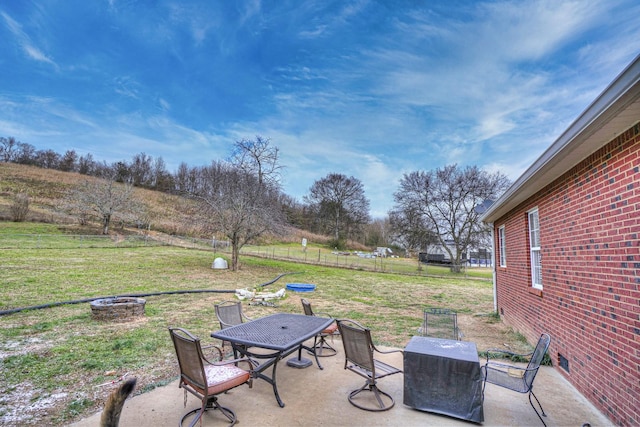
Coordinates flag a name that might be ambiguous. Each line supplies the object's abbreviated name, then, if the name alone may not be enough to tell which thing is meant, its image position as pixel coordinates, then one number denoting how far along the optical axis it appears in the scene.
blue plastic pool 11.85
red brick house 2.60
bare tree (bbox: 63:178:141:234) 27.03
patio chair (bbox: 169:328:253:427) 2.70
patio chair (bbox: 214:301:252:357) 4.79
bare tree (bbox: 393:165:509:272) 24.02
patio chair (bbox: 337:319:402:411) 3.28
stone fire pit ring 6.66
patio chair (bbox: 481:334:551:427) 3.16
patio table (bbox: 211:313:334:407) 3.44
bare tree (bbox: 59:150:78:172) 49.59
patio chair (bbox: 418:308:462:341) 5.90
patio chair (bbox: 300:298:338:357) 5.05
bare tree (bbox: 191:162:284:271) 15.15
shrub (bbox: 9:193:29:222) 25.11
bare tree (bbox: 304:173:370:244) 42.22
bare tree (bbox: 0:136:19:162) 46.75
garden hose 7.02
